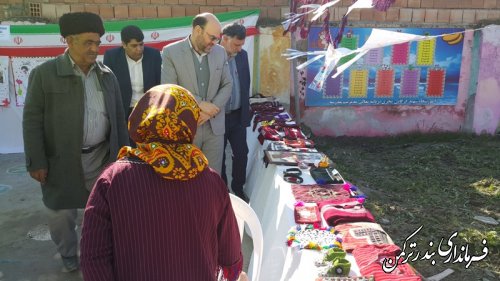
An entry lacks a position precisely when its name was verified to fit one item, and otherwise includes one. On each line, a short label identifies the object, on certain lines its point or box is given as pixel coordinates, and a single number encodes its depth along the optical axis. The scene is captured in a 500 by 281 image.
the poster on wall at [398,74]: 6.51
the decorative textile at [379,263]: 2.02
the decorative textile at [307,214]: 2.66
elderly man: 2.64
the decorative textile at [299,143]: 4.12
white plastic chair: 2.21
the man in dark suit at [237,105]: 3.91
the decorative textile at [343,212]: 2.60
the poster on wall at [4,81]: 5.79
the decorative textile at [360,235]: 2.31
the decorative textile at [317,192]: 2.95
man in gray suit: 3.21
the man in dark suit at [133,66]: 3.73
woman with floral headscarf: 1.41
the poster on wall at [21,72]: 5.80
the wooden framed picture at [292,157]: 3.58
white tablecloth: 2.27
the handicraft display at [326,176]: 3.19
